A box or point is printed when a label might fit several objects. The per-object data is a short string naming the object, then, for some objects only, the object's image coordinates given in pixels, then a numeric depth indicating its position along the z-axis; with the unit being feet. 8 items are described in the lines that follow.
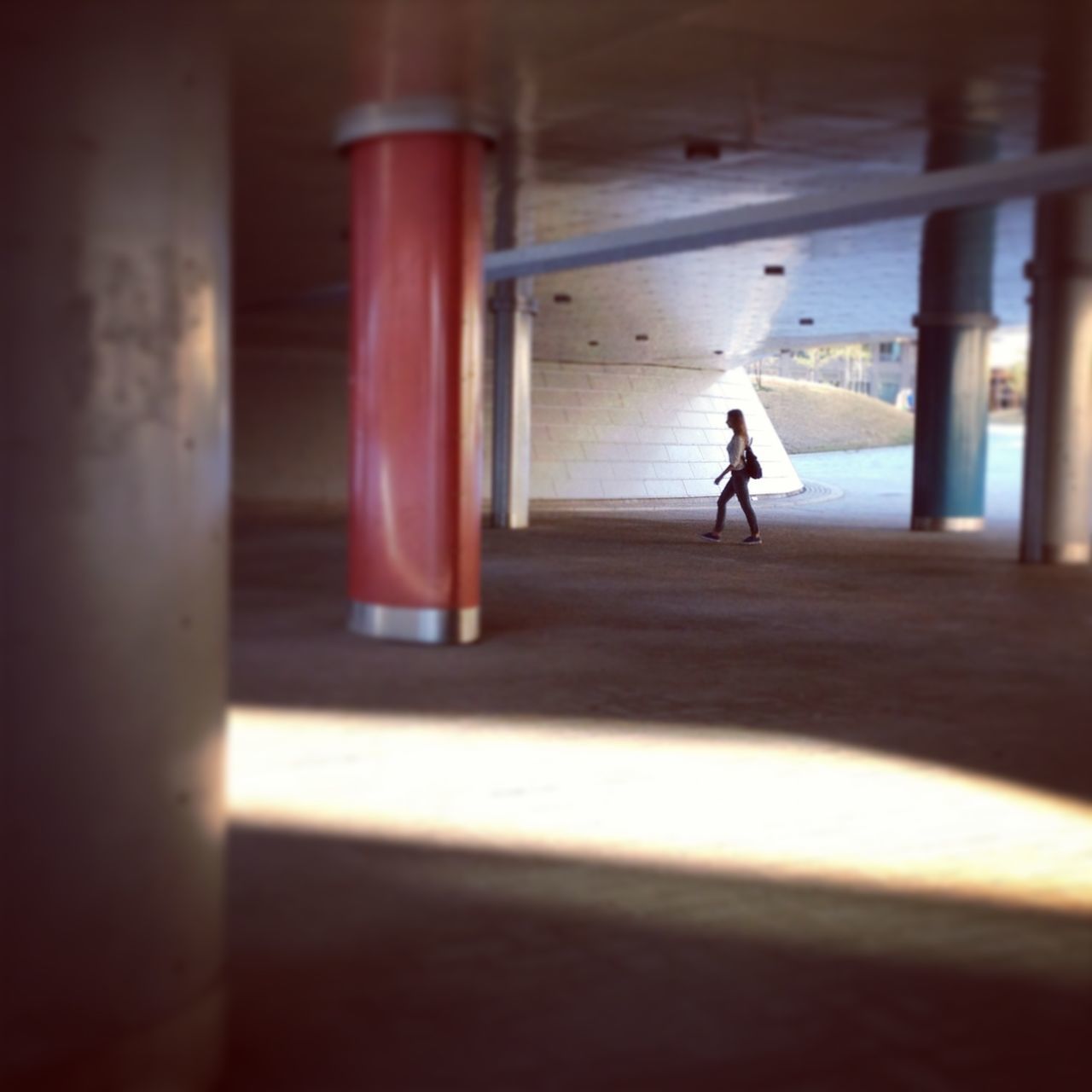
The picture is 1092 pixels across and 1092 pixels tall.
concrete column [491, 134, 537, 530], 80.94
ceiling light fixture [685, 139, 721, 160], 42.11
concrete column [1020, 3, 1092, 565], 63.46
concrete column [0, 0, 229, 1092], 10.50
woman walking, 72.23
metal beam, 37.11
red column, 37.06
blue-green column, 78.84
